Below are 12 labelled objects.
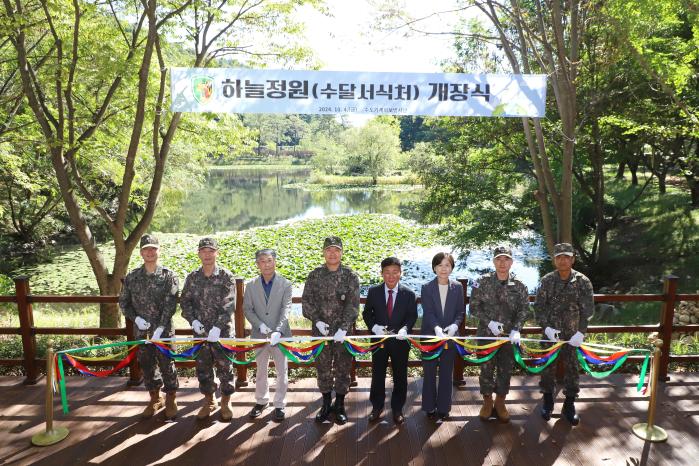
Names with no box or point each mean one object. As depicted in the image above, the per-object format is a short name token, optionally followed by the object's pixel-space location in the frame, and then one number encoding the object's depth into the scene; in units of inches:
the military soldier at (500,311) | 161.9
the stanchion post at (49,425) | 153.9
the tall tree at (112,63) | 251.3
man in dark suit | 164.2
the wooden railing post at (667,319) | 189.3
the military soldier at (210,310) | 165.5
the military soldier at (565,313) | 163.0
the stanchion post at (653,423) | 155.6
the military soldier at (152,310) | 166.9
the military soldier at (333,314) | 166.7
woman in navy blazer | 165.2
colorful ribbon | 162.7
